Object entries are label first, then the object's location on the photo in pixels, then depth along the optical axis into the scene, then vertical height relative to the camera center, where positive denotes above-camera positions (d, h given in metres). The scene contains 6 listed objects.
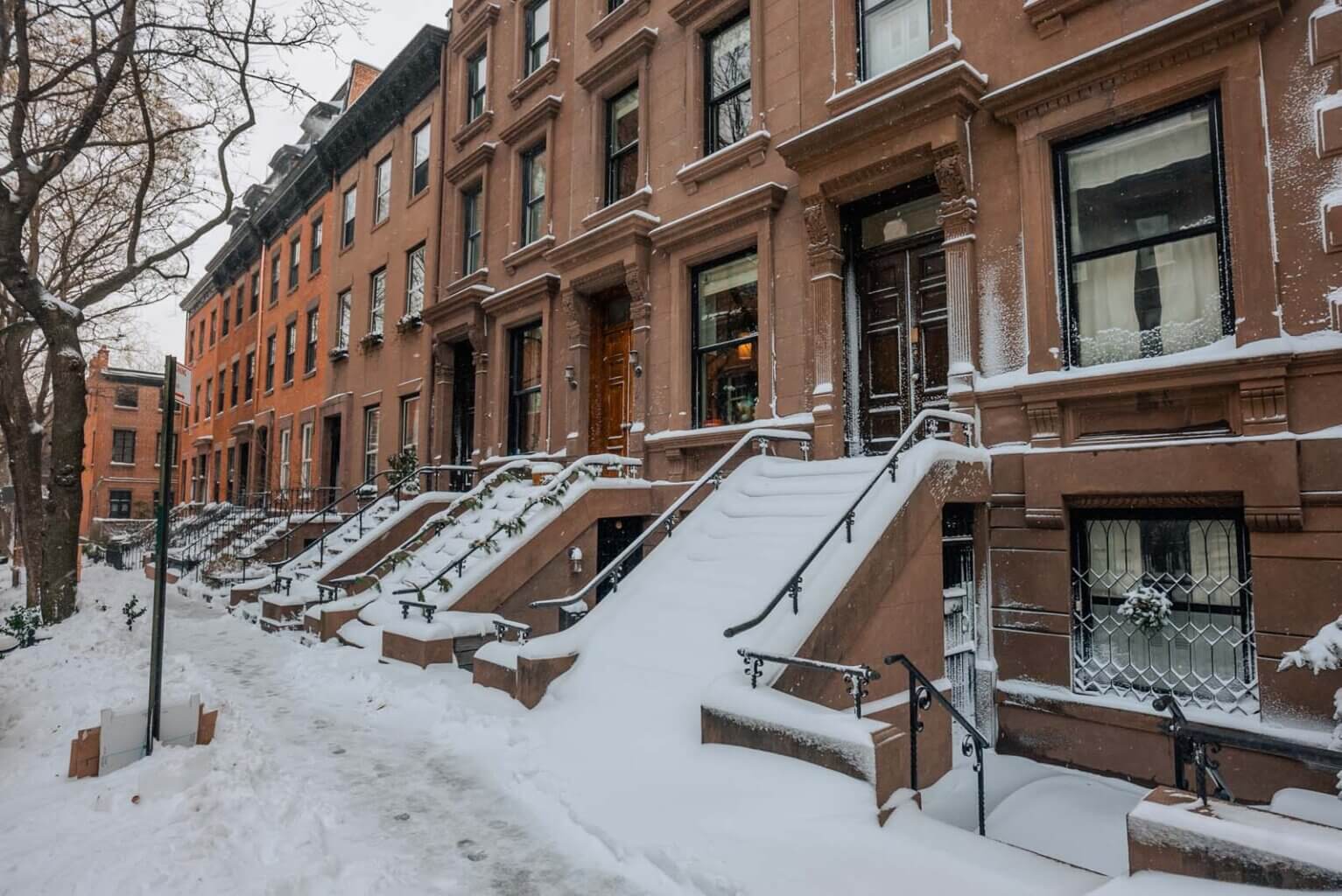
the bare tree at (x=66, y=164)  11.59 +6.32
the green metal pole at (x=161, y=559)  5.48 -0.38
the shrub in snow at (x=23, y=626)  11.10 -1.71
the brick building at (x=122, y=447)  47.28 +3.70
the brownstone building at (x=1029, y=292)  6.33 +2.34
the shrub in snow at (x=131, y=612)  12.28 -1.67
